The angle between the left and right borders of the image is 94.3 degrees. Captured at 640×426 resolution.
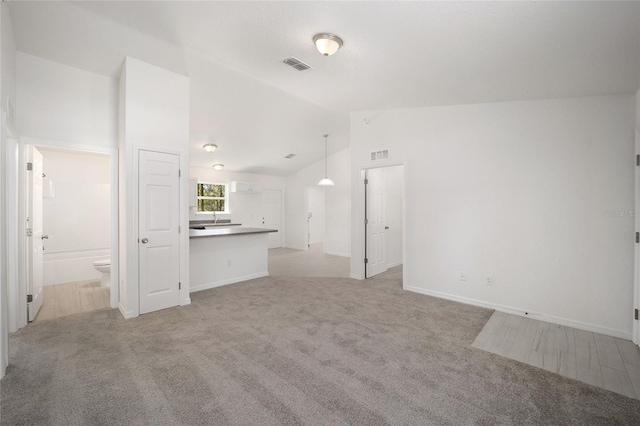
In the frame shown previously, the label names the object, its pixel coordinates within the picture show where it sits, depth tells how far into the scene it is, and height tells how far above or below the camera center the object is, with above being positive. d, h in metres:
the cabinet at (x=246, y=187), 8.42 +0.67
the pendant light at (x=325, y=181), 6.92 +0.69
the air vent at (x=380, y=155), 4.97 +0.95
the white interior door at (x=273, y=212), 9.43 -0.06
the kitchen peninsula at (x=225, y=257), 4.62 -0.79
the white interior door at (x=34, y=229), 3.39 -0.22
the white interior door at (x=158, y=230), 3.60 -0.25
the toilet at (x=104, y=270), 4.59 -0.93
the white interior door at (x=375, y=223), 5.45 -0.24
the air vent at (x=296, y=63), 3.23 +1.64
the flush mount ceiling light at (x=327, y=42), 2.63 +1.50
